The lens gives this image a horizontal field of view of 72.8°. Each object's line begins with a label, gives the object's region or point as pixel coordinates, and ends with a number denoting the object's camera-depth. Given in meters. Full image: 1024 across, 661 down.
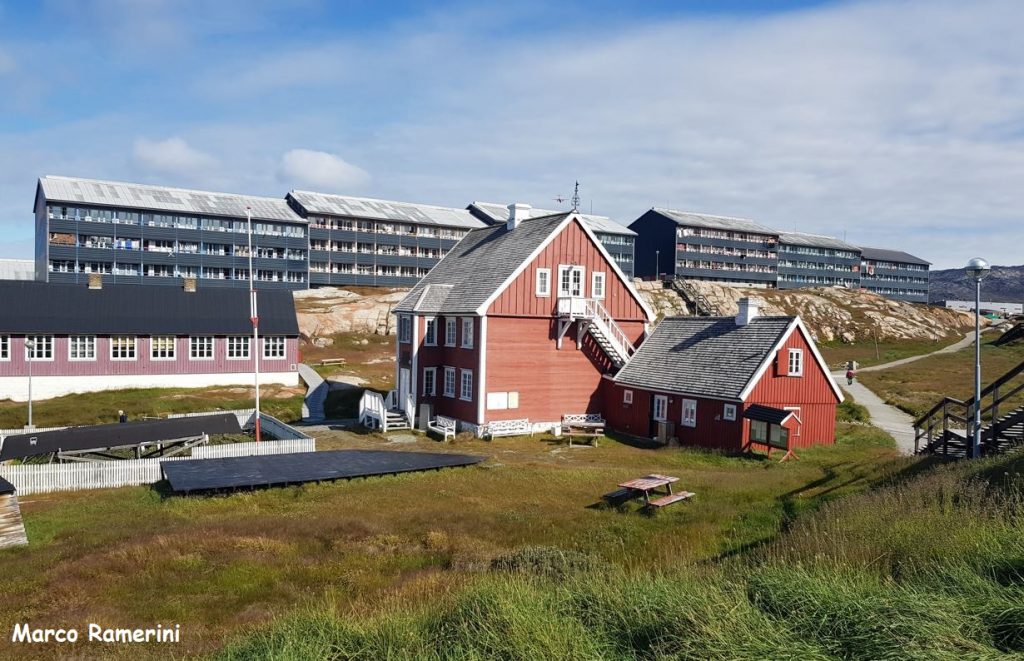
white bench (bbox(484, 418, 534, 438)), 36.28
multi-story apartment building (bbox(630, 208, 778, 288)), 112.19
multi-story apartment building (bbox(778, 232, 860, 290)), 124.62
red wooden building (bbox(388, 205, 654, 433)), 37.06
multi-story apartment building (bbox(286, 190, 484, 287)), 90.38
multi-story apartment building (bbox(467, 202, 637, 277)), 104.06
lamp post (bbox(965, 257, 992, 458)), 20.02
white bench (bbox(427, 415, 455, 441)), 36.00
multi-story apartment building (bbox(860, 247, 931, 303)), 139.50
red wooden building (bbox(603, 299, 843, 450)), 31.56
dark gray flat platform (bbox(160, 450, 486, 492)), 23.95
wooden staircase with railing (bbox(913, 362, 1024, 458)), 23.72
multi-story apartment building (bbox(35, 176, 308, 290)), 75.19
